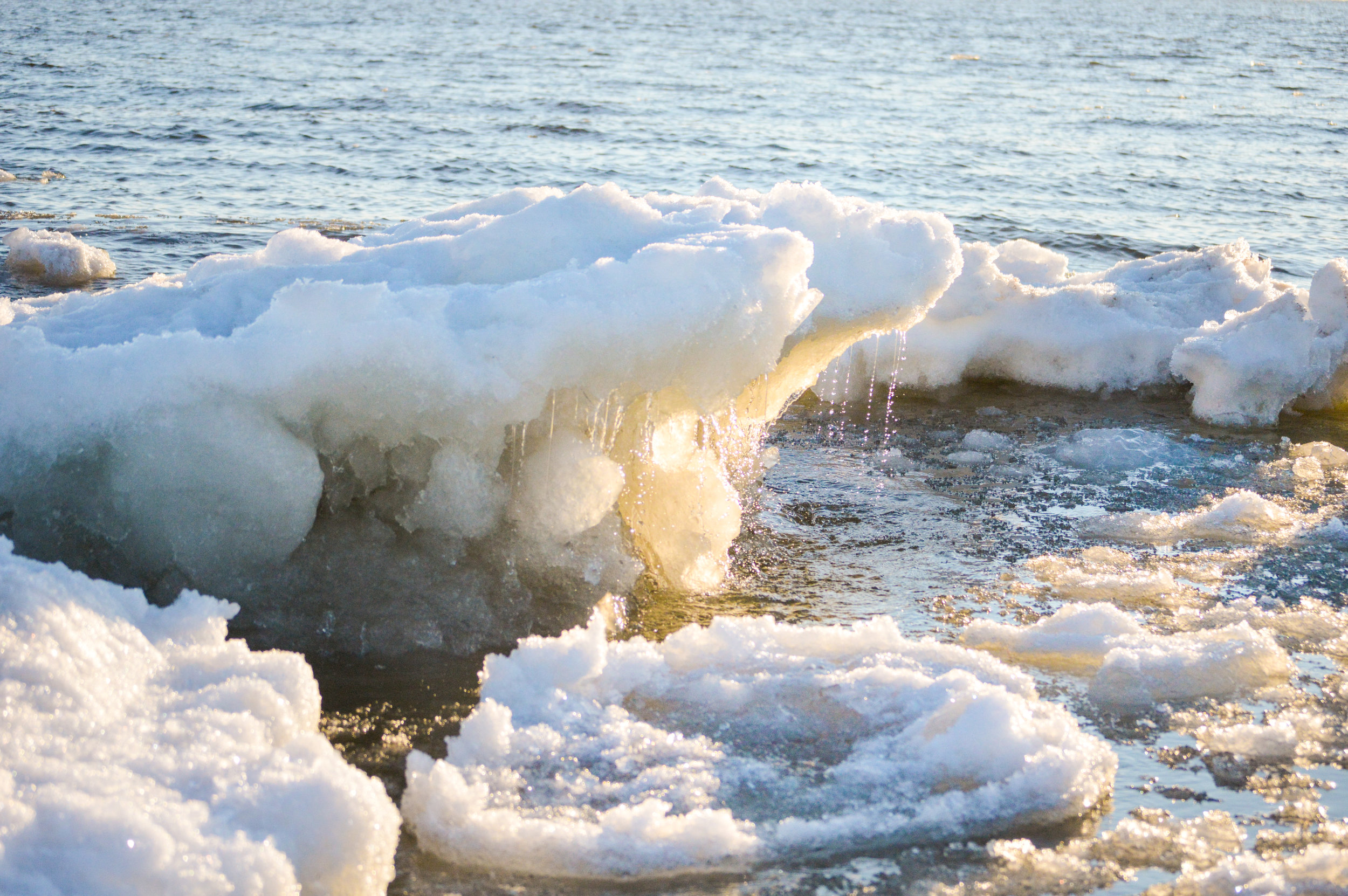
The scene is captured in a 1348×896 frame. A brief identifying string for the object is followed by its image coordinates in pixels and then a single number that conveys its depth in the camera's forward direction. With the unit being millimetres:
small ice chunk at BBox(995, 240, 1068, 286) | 9344
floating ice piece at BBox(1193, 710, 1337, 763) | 3551
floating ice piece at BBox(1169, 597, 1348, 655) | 4348
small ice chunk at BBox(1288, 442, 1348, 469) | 6559
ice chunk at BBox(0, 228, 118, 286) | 10008
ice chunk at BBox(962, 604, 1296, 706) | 3922
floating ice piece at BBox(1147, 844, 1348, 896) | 2875
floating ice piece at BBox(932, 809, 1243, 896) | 2879
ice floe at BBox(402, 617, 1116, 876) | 2949
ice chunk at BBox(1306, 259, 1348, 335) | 7723
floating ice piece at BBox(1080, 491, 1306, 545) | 5406
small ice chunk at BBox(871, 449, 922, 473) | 6414
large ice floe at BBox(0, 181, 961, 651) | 3857
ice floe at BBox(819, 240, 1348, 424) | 7410
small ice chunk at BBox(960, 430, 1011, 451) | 6797
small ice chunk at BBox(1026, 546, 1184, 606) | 4738
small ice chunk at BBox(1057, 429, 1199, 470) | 6500
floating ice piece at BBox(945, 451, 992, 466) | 6539
